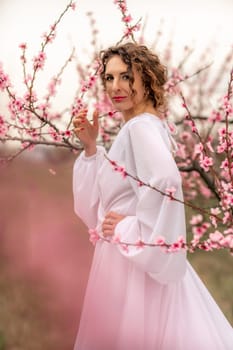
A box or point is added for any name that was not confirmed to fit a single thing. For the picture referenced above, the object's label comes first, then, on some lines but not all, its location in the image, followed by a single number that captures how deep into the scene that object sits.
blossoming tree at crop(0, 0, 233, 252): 2.72
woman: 2.77
